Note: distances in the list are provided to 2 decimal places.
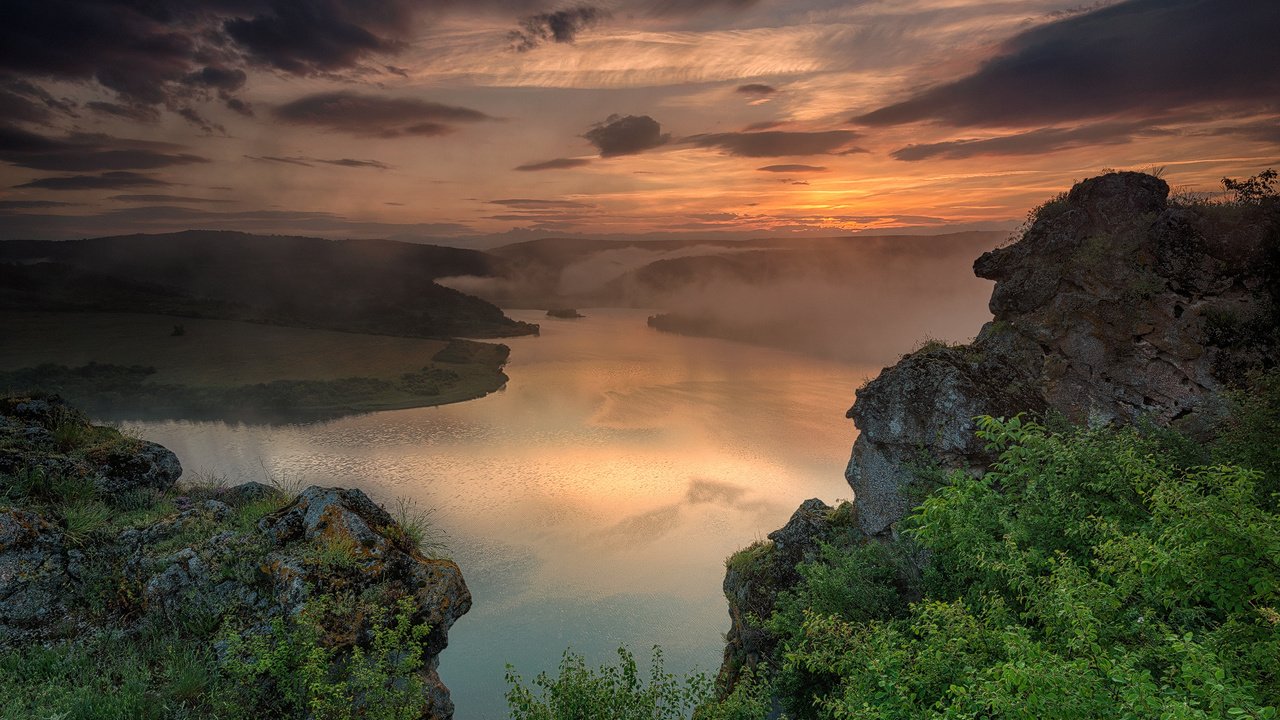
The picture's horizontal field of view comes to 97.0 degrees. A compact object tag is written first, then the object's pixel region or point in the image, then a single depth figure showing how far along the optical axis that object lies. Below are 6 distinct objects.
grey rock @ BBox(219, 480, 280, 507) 15.38
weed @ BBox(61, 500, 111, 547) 11.18
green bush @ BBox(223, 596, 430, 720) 9.25
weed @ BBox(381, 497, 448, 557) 12.74
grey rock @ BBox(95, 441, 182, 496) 14.12
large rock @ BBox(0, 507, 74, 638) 9.86
